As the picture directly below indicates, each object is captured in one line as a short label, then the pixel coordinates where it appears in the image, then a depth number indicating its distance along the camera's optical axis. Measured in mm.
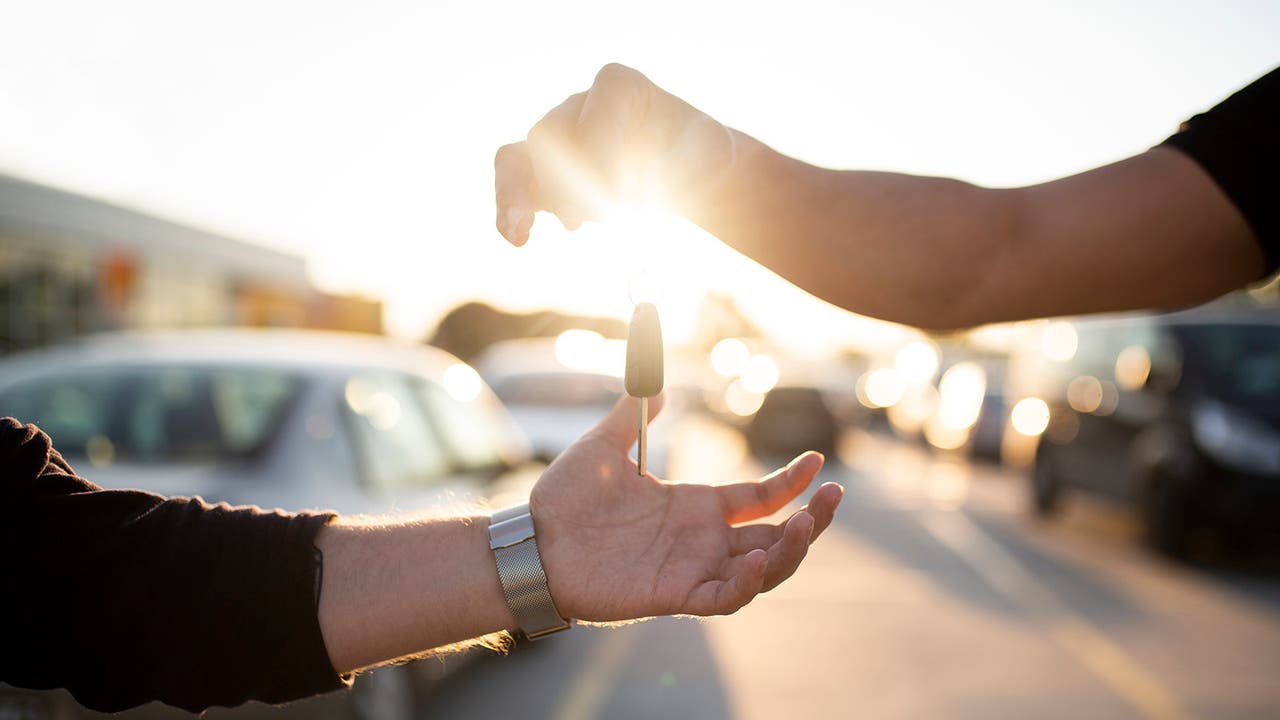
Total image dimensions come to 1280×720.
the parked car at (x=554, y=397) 8477
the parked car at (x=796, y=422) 19094
